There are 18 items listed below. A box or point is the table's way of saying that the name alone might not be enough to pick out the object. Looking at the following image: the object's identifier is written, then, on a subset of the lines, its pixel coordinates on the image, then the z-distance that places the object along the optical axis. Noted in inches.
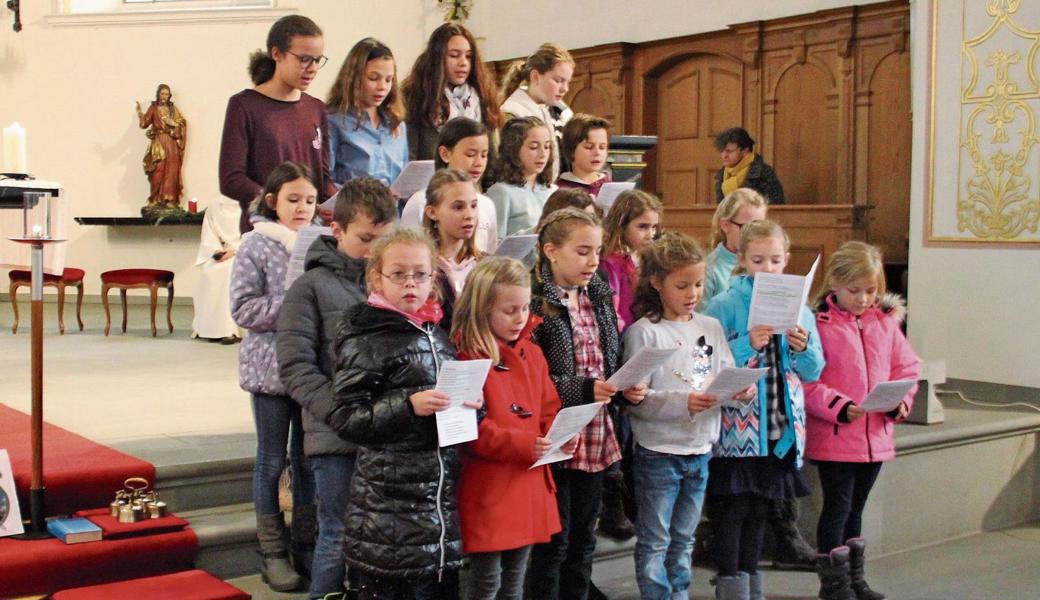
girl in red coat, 116.1
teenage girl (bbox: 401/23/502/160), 174.4
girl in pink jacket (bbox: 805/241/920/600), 151.6
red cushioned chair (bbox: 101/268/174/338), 364.8
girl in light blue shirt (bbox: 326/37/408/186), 162.6
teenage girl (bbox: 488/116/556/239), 160.4
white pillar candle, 137.7
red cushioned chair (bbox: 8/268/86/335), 359.0
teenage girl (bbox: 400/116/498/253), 151.8
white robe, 339.0
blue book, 131.0
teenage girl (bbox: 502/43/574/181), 185.3
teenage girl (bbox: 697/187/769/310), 157.5
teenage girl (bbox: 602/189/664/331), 147.6
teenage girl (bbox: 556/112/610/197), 174.1
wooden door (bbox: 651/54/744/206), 394.6
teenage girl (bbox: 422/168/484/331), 132.2
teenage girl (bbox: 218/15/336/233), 155.0
